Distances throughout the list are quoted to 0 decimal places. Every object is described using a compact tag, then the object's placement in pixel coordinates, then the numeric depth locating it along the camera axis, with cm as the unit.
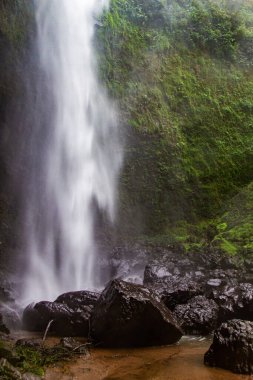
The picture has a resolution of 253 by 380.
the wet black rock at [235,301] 659
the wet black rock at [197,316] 595
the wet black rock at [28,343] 465
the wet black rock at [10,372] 341
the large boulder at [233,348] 407
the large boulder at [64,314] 585
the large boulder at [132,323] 506
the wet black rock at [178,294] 679
